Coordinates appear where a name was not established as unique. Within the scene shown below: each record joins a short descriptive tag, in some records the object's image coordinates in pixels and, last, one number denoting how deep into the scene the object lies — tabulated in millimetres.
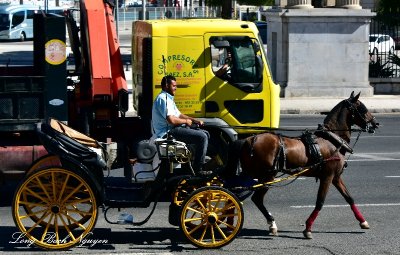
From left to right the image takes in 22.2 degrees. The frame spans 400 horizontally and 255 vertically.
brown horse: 12133
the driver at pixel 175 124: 12086
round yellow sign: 13469
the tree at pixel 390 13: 34656
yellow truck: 14469
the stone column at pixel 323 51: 31016
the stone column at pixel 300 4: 31188
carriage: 11344
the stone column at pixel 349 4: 31500
